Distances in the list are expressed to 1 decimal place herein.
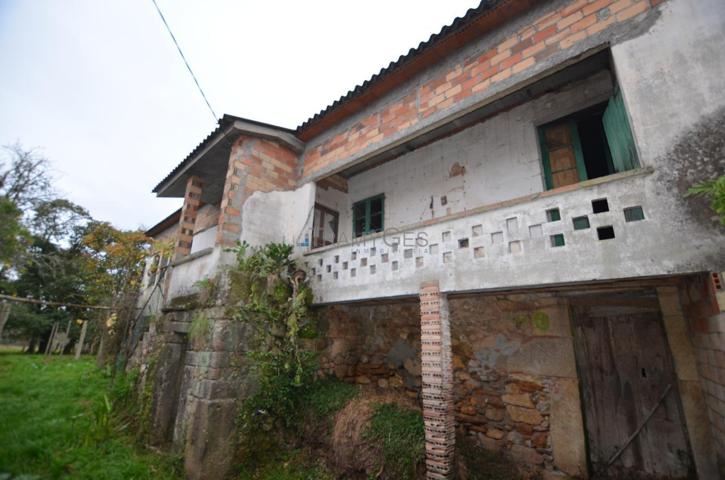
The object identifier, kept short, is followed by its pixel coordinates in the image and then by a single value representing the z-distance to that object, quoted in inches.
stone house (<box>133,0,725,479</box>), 112.7
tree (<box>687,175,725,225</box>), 86.0
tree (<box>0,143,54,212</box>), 581.7
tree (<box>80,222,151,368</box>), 405.4
